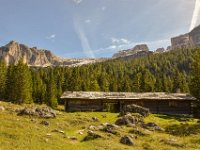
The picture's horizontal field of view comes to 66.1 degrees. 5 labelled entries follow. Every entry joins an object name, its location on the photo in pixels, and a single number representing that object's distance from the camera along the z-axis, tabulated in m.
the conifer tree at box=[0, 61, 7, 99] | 51.17
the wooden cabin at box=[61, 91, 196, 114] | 34.44
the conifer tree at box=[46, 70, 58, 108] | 50.06
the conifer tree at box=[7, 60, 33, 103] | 43.77
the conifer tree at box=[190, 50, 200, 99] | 27.68
